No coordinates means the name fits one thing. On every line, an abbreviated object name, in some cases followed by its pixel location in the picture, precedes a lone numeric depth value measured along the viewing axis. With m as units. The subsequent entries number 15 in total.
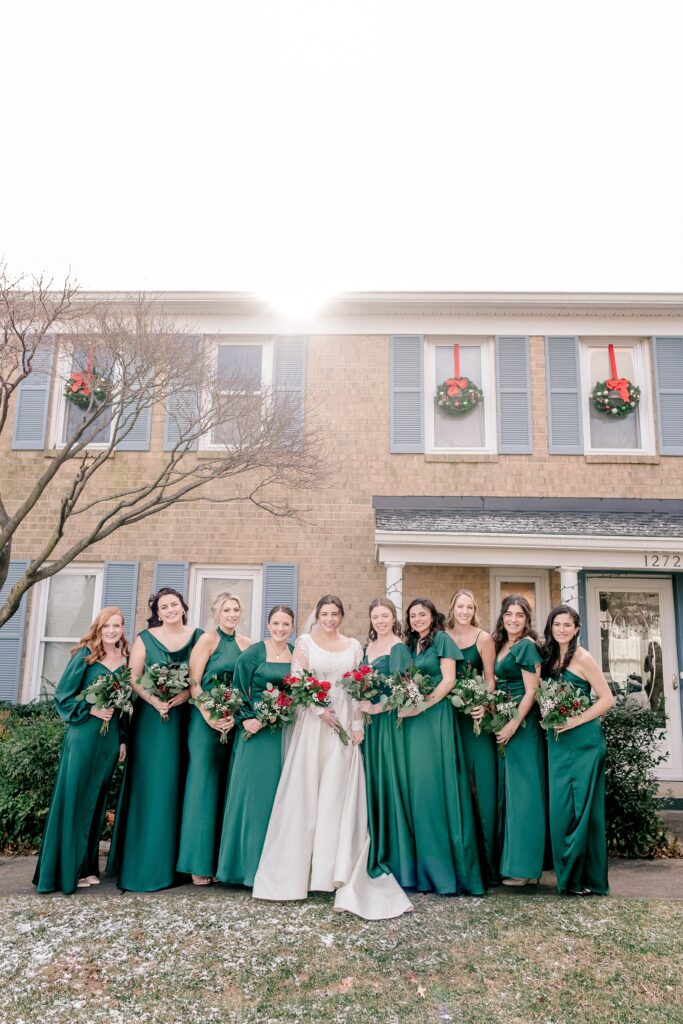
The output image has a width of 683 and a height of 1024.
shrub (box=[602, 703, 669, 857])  6.22
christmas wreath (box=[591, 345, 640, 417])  10.09
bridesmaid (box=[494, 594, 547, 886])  5.09
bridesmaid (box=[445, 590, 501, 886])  5.26
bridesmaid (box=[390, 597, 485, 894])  5.03
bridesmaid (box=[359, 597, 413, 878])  5.08
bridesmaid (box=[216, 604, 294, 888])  5.08
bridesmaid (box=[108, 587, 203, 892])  5.12
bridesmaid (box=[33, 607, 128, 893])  5.12
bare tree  7.64
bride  4.85
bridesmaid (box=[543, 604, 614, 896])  5.08
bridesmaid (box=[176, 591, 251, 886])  5.16
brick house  9.74
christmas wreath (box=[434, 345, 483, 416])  10.20
